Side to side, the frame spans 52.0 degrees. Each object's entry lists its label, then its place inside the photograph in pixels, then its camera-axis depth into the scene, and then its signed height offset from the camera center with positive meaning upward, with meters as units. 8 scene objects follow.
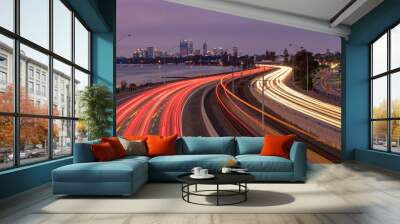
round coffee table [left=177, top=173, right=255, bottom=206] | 4.76 -0.77
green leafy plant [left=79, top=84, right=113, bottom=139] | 8.10 +0.13
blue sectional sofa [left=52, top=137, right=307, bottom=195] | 5.14 -0.73
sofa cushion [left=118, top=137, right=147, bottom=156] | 7.01 -0.54
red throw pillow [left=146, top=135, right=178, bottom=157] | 7.07 -0.52
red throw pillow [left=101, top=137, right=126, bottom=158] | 6.53 -0.49
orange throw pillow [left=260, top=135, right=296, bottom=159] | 6.78 -0.52
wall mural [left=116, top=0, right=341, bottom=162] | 11.21 +1.08
